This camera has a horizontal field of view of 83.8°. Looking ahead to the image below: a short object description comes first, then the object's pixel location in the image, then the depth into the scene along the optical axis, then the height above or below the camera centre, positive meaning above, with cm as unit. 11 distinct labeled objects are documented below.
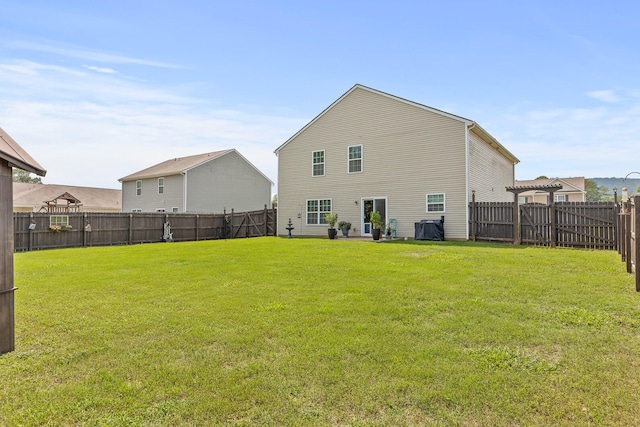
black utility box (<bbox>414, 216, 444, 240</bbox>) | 1593 -50
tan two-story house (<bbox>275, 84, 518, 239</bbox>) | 1638 +275
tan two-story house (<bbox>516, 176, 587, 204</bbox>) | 3566 +269
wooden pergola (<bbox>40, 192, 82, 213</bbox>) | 2869 +163
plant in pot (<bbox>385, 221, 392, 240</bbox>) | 1704 -71
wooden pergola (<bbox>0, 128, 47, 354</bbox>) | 376 -23
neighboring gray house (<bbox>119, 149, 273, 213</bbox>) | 2783 +297
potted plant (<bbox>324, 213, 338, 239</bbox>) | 1773 -17
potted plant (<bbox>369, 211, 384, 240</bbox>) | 1620 -20
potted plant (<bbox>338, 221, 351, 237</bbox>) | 1818 -38
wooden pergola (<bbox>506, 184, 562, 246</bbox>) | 1368 +69
